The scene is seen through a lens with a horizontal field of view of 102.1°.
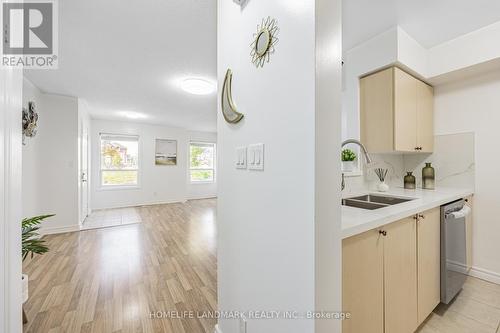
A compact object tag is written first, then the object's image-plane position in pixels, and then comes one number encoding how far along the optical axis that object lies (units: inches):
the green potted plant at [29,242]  57.5
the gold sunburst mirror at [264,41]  33.1
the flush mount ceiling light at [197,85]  112.3
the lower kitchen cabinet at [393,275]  36.6
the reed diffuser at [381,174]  81.0
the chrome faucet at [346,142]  57.4
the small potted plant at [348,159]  74.8
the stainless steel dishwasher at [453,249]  61.2
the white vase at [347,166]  76.6
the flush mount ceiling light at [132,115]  185.8
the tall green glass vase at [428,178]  88.3
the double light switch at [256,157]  35.4
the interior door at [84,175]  162.1
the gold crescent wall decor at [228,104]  43.8
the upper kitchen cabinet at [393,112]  76.2
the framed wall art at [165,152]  243.0
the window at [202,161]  276.2
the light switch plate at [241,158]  40.7
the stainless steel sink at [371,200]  65.7
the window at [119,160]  214.8
